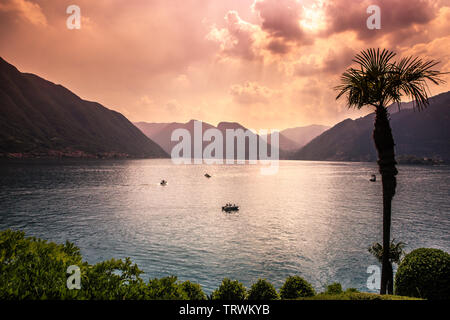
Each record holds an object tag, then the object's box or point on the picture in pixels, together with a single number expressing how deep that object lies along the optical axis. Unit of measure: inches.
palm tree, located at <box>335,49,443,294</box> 520.4
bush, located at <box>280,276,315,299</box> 628.8
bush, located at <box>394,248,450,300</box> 525.0
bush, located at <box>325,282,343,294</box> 692.7
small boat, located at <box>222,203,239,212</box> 2720.5
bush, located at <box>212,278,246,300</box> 543.8
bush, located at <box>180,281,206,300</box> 502.2
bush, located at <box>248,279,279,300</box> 593.9
